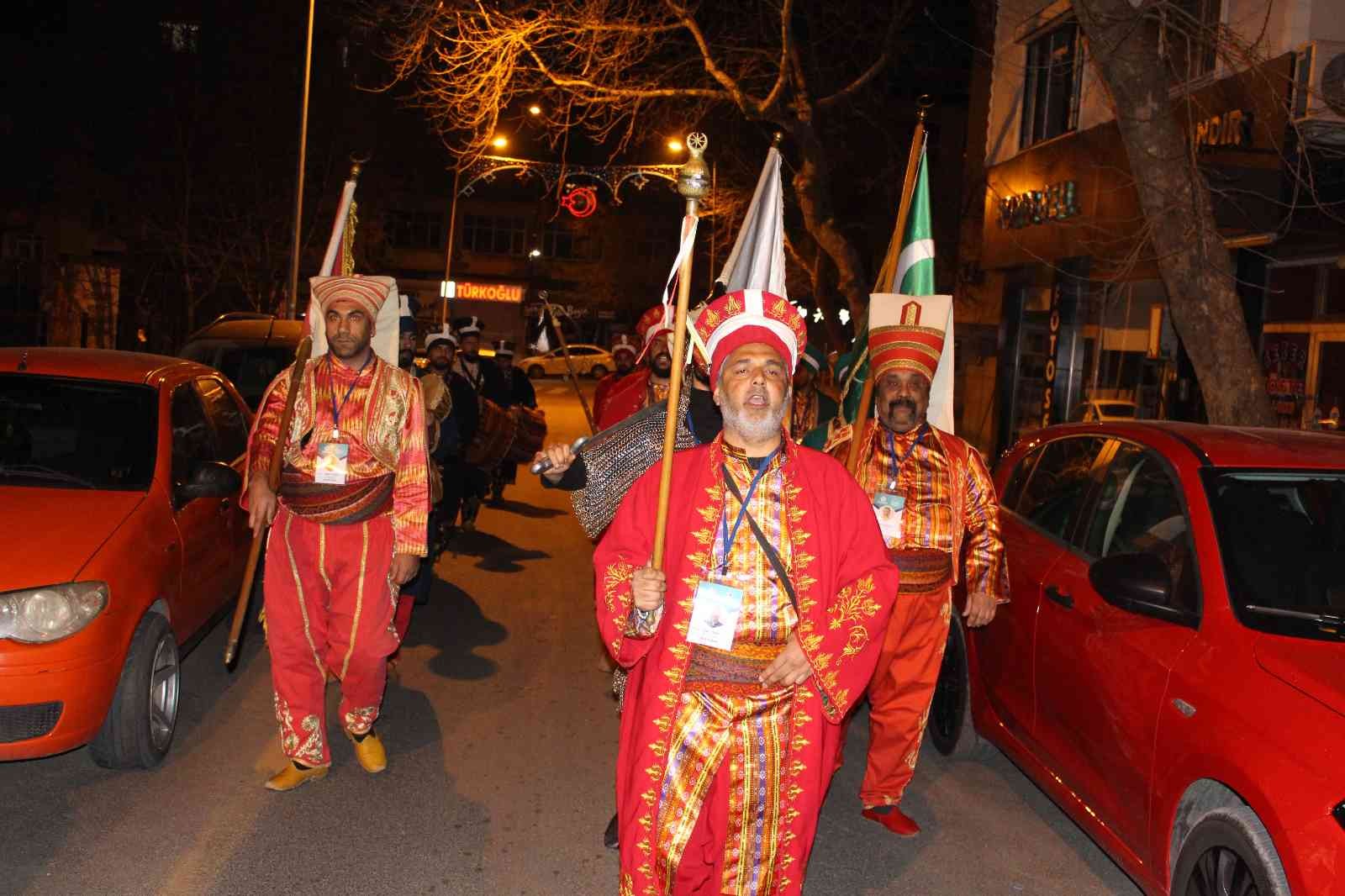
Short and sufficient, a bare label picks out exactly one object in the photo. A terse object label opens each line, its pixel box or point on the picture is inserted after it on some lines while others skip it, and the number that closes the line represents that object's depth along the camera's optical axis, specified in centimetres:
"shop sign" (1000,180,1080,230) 1566
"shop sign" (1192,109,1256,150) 1141
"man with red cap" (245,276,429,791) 520
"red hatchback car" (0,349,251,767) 468
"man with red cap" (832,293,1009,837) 502
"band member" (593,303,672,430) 723
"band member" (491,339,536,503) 1402
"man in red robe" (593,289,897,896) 336
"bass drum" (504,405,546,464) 1341
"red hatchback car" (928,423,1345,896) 323
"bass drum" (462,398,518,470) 1173
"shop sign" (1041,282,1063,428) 1659
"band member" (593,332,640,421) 1106
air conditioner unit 1043
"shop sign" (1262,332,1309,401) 1183
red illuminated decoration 1931
